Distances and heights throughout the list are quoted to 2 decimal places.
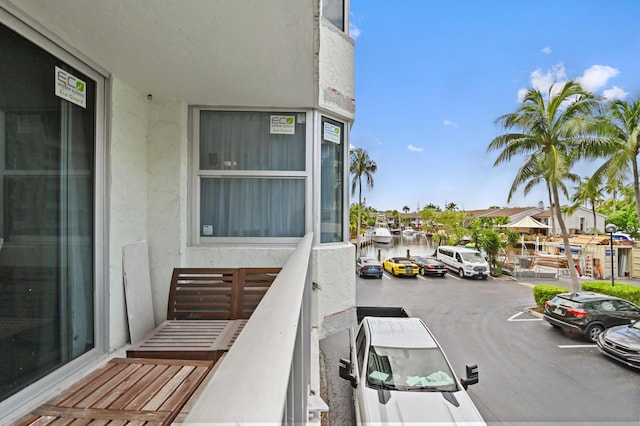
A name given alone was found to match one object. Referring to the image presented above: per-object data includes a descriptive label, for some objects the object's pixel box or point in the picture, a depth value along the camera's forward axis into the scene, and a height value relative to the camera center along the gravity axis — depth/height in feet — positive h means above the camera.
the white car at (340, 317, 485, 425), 13.04 -8.29
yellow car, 60.85 -11.24
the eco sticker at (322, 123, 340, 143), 12.42 +3.26
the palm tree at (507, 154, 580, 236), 40.94 +4.98
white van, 59.77 -10.31
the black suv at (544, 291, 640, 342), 28.60 -9.59
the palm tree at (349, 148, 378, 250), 89.86 +12.98
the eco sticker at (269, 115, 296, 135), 11.79 +3.36
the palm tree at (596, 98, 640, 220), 35.60 +9.02
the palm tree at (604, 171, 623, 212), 38.43 +4.28
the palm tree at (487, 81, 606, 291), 37.42 +10.09
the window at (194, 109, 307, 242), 11.52 +1.43
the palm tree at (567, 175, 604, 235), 42.70 +3.92
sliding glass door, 5.49 -0.09
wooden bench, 9.23 -2.71
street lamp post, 37.47 -1.94
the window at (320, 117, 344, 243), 12.41 +1.24
